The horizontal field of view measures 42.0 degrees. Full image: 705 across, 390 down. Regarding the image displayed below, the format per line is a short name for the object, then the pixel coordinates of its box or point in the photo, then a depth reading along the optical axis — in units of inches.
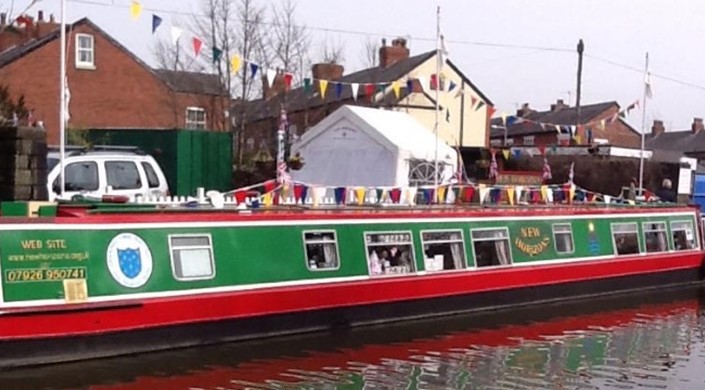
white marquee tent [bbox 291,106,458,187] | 908.0
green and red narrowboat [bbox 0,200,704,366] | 391.5
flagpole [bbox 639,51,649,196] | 859.4
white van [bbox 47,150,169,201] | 509.7
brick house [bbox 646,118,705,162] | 2091.3
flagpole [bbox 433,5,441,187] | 642.0
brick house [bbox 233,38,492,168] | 1268.5
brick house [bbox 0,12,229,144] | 1147.9
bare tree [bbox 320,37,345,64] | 1456.7
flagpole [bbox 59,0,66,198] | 425.4
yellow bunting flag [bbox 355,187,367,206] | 552.9
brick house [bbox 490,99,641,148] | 1952.5
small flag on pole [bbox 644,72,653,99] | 858.8
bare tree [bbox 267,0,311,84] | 1298.0
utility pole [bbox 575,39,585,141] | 1332.4
